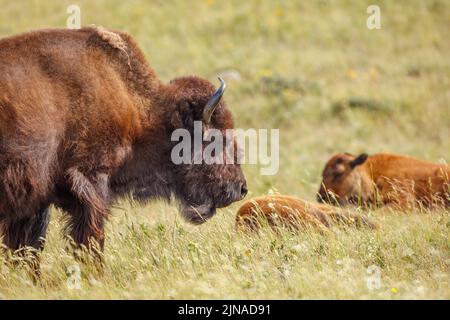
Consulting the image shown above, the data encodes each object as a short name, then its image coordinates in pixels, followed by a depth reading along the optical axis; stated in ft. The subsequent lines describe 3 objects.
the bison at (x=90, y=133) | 39.73
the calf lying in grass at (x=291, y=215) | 48.80
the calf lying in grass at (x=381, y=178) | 67.63
